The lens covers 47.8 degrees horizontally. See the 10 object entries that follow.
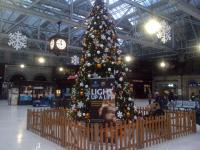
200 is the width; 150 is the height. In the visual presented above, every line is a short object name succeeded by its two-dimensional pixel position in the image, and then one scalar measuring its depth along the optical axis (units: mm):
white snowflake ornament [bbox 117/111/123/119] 6769
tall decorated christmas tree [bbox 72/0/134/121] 6824
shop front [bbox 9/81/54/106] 19719
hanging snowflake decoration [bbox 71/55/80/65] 16469
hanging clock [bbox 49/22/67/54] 7734
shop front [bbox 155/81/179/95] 26703
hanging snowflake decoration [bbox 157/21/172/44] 7908
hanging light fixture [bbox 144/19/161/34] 8078
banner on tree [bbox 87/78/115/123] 6000
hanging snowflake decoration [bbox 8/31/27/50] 10375
